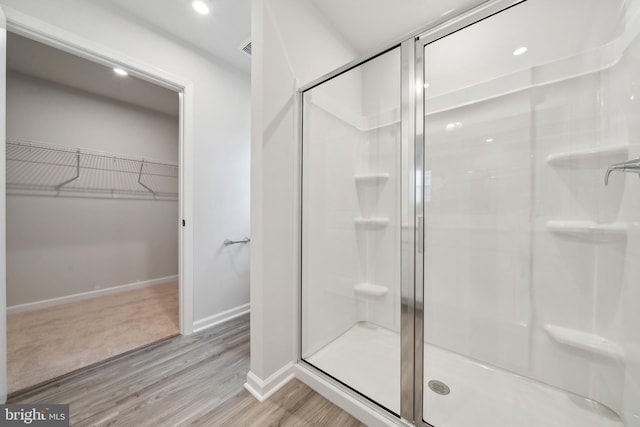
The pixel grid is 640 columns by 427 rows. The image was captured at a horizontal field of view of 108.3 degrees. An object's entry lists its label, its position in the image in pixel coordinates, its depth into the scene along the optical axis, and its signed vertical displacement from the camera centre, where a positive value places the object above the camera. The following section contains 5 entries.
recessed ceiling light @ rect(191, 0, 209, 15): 1.67 +1.50
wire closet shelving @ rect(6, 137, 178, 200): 2.46 +0.46
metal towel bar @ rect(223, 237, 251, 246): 2.33 -0.32
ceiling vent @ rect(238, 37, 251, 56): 2.01 +1.48
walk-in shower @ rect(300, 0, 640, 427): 1.14 -0.05
